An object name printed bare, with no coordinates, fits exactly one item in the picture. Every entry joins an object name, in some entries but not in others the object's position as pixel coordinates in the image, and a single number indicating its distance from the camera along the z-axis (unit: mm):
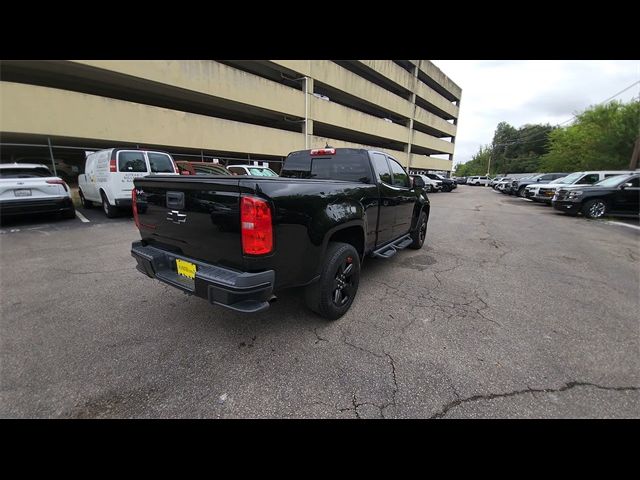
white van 7047
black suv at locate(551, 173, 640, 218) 9570
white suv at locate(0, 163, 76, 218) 6148
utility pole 16984
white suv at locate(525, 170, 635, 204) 12028
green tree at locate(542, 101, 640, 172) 21688
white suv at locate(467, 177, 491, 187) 50081
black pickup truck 2018
